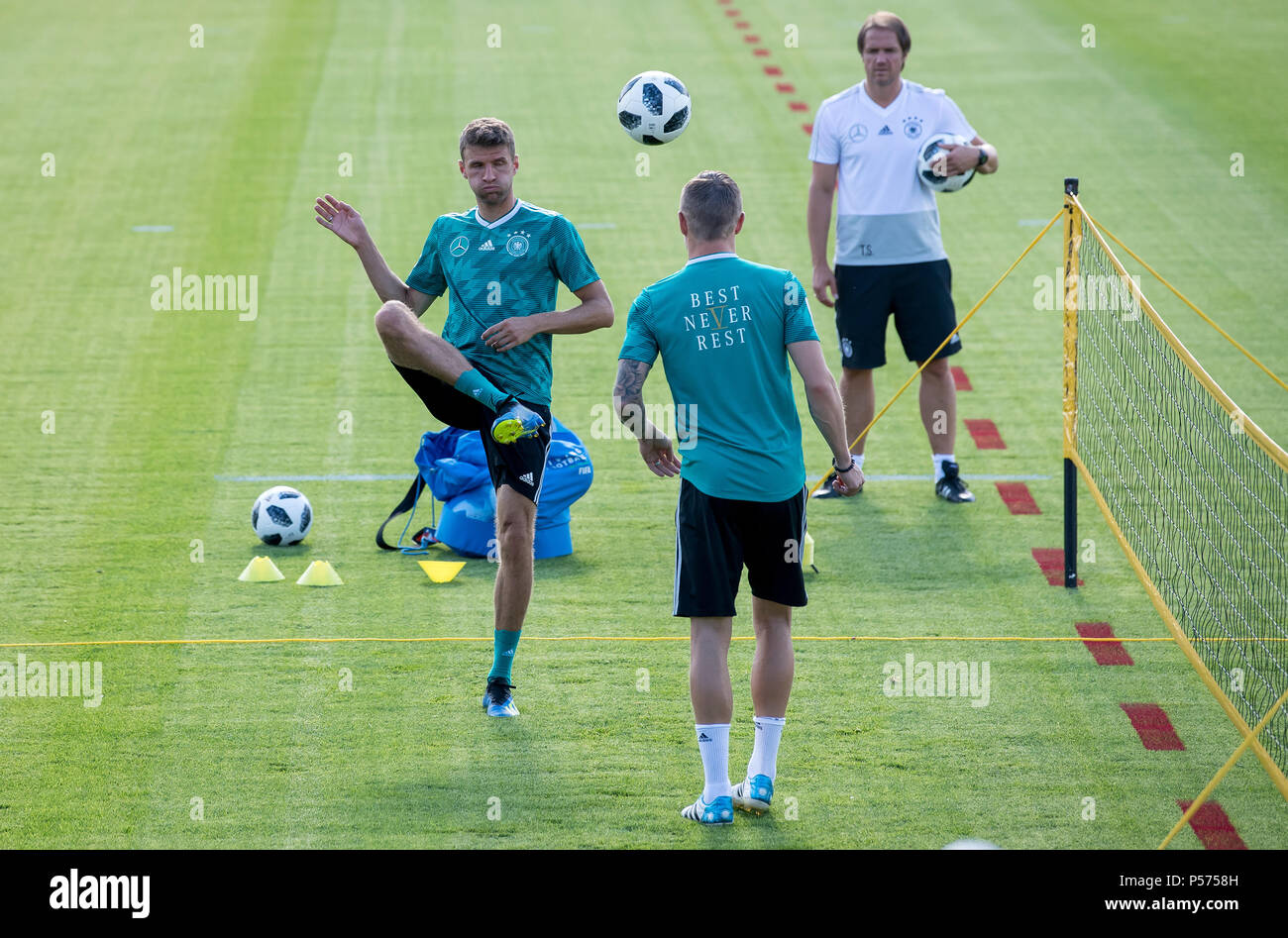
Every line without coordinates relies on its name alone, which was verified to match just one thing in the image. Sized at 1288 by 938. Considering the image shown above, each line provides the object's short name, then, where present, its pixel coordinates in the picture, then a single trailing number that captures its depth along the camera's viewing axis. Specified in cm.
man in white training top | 1658
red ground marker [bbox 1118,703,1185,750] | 1145
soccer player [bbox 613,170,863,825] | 987
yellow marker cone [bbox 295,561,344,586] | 1445
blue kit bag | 1501
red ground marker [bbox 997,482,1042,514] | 1642
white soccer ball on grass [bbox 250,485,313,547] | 1520
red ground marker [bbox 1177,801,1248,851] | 1002
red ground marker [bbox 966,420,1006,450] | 1834
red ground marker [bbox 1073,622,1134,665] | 1289
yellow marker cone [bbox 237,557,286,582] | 1457
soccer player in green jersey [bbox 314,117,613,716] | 1175
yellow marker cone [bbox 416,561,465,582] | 1463
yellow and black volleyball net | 1223
